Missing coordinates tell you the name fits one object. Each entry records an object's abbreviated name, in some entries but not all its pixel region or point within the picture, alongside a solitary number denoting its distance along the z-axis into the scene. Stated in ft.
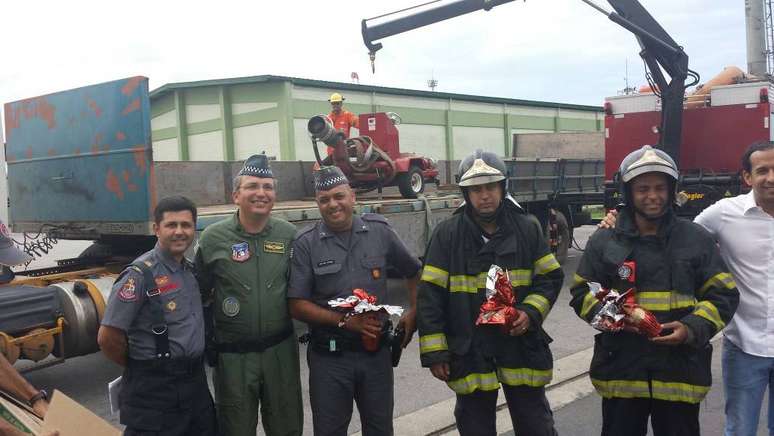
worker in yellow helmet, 31.50
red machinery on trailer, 28.81
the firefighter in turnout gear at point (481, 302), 9.72
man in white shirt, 9.98
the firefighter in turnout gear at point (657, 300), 9.30
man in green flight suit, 10.10
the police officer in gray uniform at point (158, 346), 9.22
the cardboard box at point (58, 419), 7.66
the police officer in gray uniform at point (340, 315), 10.11
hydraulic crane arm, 31.73
